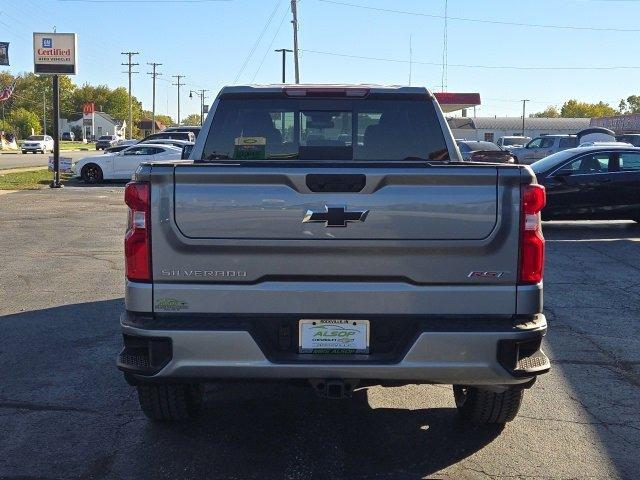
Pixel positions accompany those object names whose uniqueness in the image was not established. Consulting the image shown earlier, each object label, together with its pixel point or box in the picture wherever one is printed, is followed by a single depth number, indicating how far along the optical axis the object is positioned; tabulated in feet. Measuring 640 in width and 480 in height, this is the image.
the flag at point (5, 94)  267.06
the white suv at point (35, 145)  215.92
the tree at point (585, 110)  514.27
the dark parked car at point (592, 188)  47.93
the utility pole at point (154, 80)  318.04
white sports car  91.30
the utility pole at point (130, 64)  299.99
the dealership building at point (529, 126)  378.53
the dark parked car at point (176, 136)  120.57
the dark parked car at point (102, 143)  248.32
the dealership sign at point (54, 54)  84.69
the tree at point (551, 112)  580.71
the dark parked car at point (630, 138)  126.61
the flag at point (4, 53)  191.83
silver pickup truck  12.40
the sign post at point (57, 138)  81.88
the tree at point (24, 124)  412.57
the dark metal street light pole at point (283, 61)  214.34
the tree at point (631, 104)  585.22
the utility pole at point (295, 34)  141.66
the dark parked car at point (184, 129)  132.98
